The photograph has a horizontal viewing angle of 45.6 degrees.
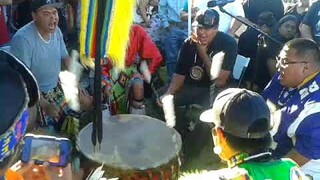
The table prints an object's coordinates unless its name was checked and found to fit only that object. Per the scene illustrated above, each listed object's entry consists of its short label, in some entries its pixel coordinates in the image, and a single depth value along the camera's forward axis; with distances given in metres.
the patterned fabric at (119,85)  3.33
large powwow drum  2.28
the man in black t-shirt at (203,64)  3.39
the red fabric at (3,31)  3.31
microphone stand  3.70
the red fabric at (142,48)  3.50
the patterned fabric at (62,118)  3.07
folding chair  3.72
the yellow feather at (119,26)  1.55
